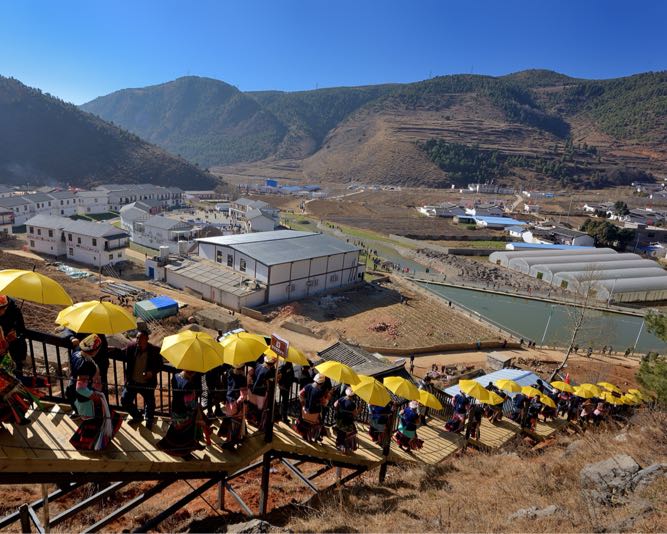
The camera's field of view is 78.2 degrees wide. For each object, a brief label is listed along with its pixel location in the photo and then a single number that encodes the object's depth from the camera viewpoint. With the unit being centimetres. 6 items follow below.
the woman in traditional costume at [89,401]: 528
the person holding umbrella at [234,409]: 667
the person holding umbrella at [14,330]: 544
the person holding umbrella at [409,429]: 939
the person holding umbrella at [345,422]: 804
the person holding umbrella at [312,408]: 759
